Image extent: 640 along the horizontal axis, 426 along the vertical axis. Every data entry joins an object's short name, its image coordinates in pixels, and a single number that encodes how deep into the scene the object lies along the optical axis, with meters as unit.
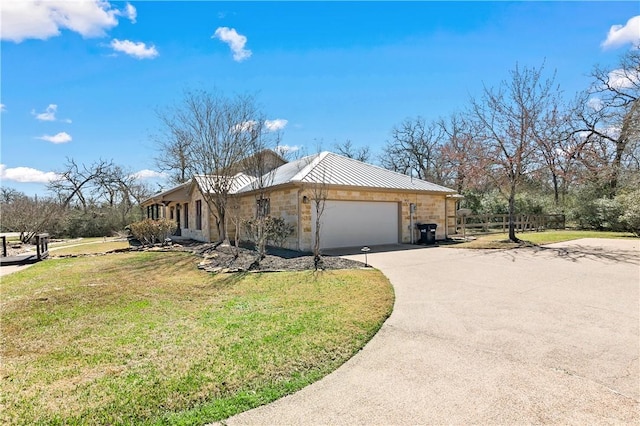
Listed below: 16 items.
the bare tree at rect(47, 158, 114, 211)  32.38
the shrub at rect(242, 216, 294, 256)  13.31
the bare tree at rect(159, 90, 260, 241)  14.45
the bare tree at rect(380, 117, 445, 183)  38.59
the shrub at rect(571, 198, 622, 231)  22.47
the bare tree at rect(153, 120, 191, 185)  15.57
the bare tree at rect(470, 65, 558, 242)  17.02
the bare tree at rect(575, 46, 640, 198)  21.50
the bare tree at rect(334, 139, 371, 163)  40.53
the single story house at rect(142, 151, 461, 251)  13.52
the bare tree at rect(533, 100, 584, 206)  17.58
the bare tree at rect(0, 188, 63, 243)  20.72
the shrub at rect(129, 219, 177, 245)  17.62
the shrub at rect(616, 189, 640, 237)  17.81
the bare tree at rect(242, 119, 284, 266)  13.68
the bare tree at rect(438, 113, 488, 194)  18.67
